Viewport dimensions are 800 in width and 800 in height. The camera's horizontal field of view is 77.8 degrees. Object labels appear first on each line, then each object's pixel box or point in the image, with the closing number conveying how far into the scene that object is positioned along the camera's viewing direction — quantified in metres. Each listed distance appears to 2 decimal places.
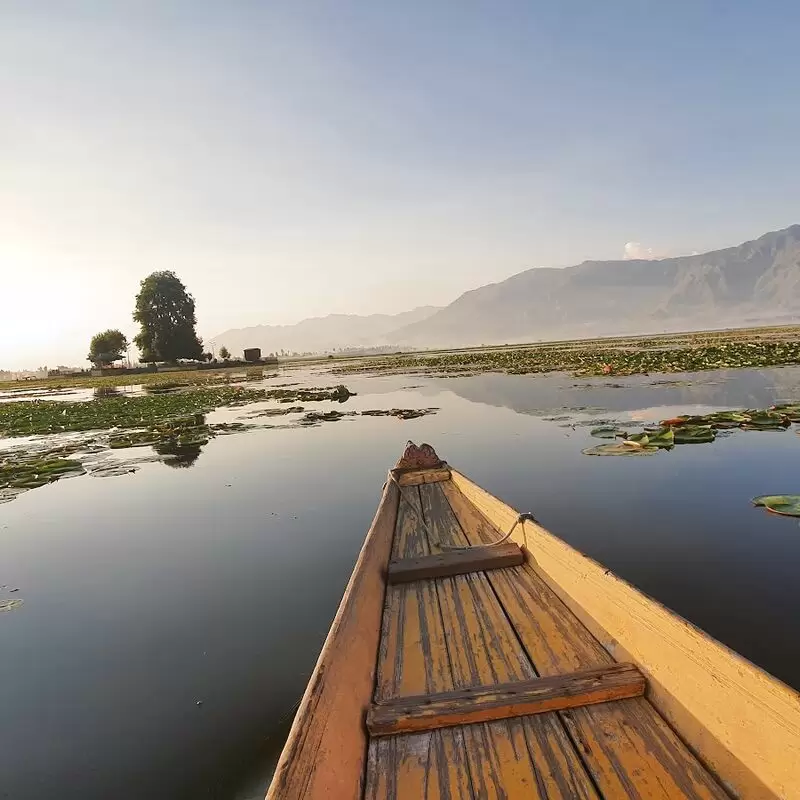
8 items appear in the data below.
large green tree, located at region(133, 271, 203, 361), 59.06
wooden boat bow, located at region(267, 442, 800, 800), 1.77
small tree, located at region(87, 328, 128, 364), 68.00
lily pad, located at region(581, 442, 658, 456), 8.64
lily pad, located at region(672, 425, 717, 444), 9.13
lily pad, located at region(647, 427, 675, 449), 8.84
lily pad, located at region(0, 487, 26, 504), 8.83
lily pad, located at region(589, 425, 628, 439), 10.12
